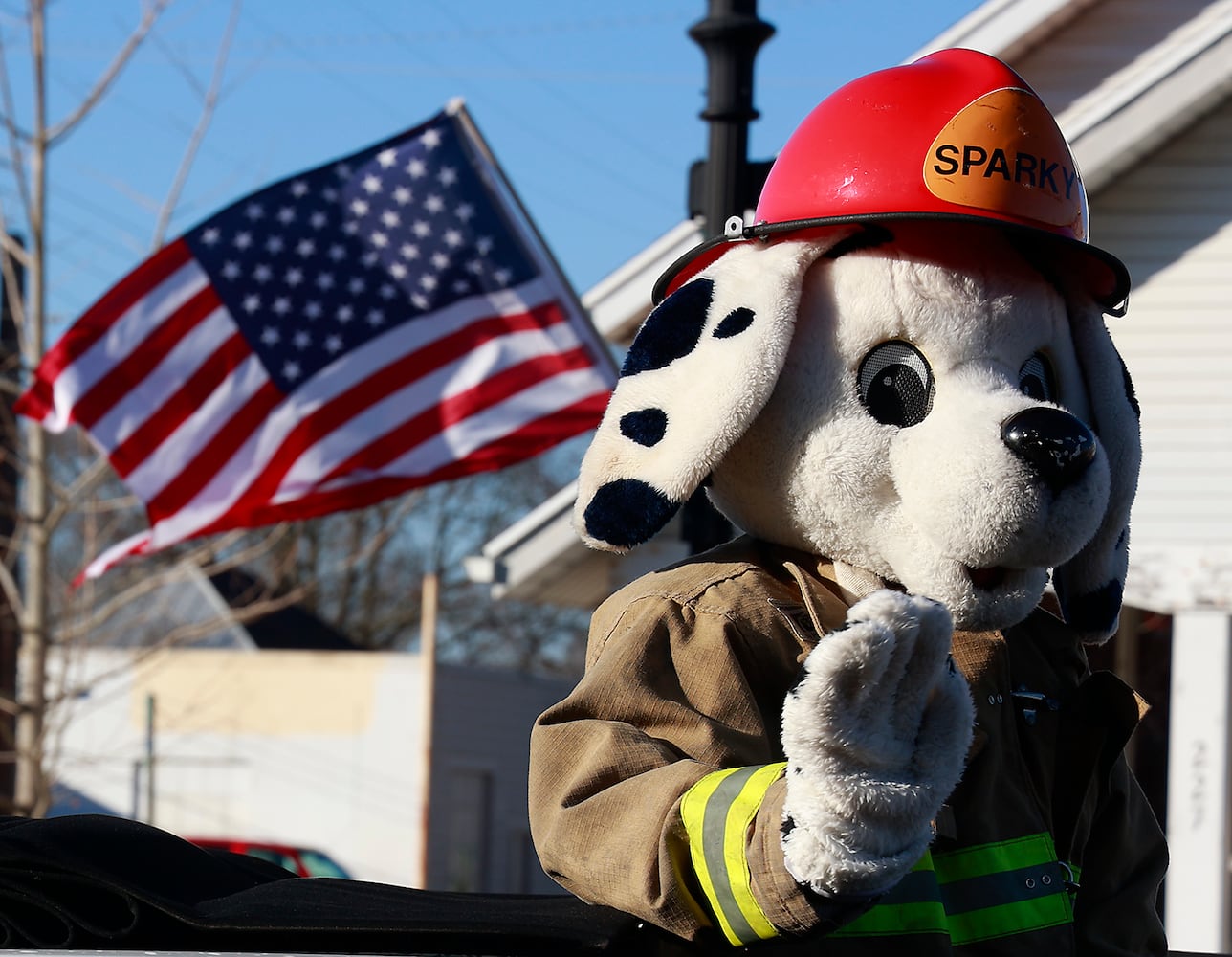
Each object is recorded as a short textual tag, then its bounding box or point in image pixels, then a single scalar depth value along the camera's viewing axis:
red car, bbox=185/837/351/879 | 15.77
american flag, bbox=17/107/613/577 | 7.28
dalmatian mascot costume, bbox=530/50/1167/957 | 2.92
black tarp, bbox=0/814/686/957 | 2.85
